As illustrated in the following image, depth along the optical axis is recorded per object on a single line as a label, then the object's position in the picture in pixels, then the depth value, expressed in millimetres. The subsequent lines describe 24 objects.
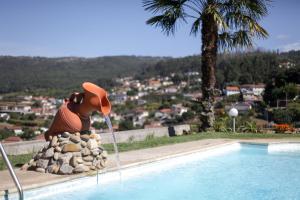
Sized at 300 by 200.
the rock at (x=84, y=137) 6859
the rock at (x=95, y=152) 6834
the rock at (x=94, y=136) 7092
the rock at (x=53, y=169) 6426
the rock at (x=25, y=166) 6758
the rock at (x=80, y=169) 6473
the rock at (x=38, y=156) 6797
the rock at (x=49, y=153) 6602
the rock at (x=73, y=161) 6473
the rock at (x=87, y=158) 6718
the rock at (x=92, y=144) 6844
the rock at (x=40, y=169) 6539
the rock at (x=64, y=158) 6477
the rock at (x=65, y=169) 6383
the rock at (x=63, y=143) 6661
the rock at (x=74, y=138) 6730
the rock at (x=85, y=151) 6699
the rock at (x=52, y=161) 6543
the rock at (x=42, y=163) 6590
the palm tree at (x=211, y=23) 13336
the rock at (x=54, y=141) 6672
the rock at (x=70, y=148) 6562
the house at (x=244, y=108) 38969
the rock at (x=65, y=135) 6789
